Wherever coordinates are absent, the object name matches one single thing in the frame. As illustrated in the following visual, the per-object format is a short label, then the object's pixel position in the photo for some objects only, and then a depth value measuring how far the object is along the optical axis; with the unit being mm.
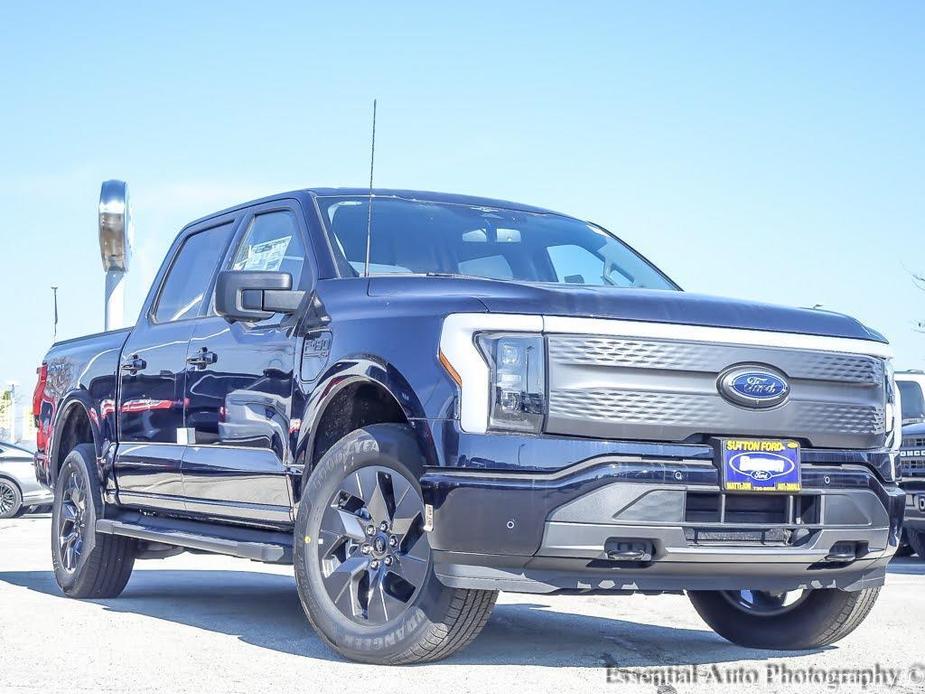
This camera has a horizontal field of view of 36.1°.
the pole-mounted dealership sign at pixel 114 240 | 19875
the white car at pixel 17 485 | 19438
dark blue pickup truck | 4695
